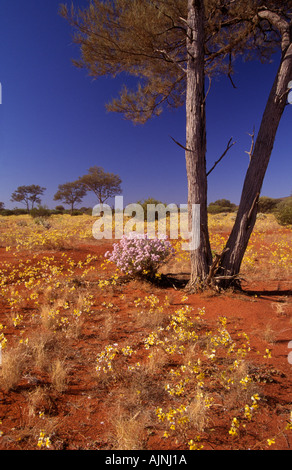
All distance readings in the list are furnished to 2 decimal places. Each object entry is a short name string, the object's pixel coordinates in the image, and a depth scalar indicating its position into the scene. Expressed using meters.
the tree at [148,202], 19.48
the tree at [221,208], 30.08
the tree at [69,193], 34.51
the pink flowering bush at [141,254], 4.66
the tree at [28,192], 38.69
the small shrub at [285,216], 13.37
